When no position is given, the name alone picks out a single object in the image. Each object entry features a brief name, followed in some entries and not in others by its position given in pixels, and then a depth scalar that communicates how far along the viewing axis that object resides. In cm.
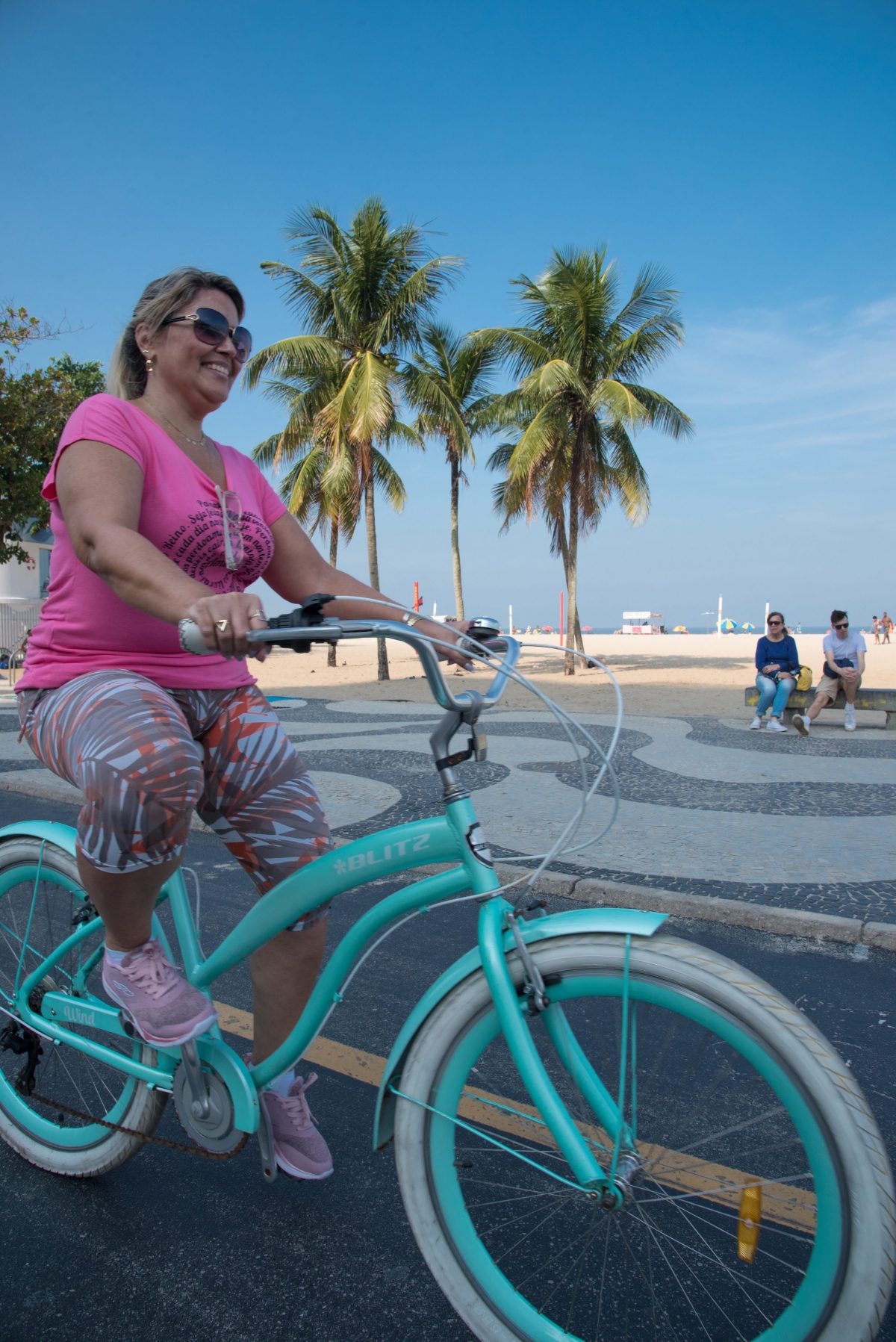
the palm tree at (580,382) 2219
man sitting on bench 1121
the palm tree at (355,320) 2052
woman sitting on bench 1119
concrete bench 1156
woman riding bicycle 160
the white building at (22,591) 3353
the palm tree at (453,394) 2216
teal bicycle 129
